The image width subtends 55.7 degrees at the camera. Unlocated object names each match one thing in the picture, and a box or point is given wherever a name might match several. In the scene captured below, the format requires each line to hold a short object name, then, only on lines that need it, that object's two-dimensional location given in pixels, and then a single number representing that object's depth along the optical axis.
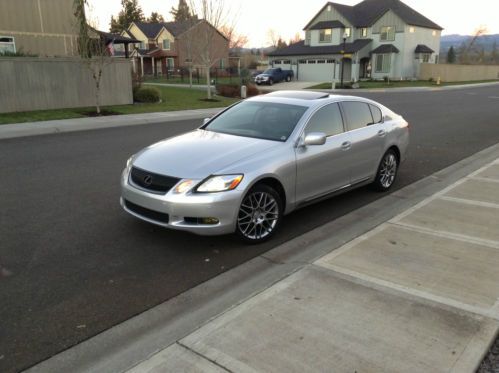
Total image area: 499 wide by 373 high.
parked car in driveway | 43.59
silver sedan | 4.69
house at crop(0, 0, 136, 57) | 21.33
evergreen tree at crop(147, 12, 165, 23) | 95.38
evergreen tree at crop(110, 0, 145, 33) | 86.19
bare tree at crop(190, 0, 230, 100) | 24.54
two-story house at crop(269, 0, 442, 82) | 49.19
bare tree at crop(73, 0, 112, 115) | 17.09
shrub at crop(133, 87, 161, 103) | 21.89
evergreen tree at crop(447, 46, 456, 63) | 79.06
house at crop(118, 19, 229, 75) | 61.00
